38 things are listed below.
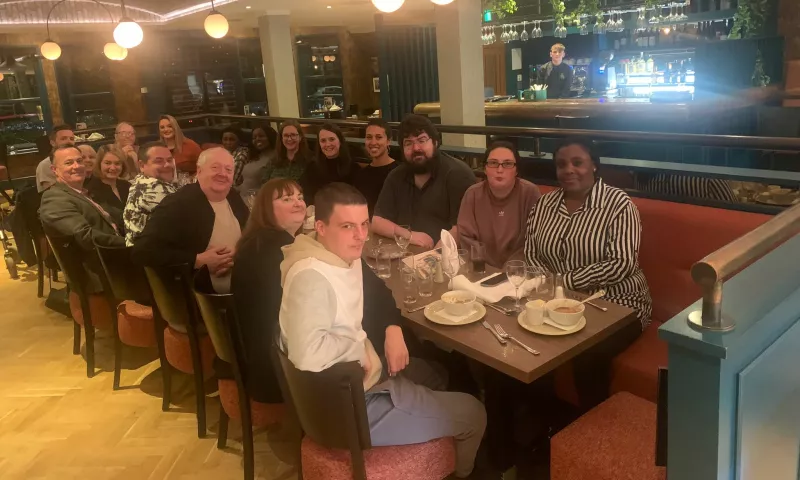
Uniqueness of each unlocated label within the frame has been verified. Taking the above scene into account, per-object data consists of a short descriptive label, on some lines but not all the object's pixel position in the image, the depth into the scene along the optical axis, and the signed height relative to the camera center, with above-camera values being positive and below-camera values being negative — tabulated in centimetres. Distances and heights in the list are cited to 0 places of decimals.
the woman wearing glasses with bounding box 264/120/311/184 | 542 -34
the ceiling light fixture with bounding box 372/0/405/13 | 418 +66
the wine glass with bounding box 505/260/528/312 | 230 -63
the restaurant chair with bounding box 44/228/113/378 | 369 -100
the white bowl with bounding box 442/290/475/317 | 232 -74
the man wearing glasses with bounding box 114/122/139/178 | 582 -12
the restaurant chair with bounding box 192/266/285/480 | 237 -93
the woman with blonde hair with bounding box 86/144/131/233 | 445 -39
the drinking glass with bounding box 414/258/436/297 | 262 -72
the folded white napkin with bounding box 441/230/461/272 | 270 -65
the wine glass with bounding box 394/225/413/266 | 311 -65
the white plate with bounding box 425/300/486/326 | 228 -77
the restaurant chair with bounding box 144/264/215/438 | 294 -98
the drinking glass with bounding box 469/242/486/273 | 274 -66
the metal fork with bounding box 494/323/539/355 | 204 -79
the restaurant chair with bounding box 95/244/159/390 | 334 -93
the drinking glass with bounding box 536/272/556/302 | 240 -72
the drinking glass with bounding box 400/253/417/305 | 260 -70
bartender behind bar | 895 +26
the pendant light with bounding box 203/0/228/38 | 610 +90
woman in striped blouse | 270 -61
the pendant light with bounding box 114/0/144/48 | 544 +79
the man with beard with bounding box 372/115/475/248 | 374 -48
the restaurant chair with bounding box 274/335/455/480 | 180 -97
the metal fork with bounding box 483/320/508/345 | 212 -79
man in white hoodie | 190 -67
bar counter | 576 -21
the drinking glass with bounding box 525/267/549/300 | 236 -65
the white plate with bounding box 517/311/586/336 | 213 -78
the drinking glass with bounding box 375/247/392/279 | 281 -70
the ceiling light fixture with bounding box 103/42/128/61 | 824 +96
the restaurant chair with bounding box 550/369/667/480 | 184 -106
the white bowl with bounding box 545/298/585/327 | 214 -74
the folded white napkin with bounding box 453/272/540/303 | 239 -73
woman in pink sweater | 313 -55
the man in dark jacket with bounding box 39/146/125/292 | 368 -49
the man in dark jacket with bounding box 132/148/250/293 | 311 -53
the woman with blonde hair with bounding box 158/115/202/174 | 598 -18
